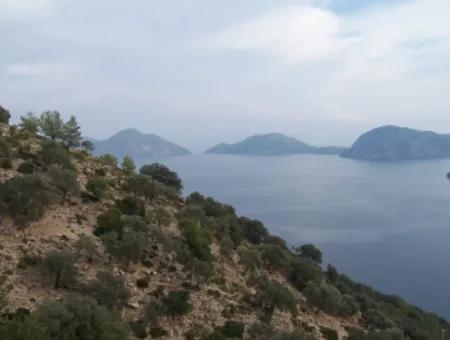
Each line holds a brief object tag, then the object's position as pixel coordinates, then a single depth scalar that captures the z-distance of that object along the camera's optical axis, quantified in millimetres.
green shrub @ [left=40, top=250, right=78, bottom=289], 22266
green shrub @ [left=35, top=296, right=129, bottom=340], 16703
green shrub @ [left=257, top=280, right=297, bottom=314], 29894
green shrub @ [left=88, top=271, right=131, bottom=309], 21891
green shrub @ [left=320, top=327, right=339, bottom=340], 30891
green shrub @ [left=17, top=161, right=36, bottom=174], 33312
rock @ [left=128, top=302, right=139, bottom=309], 23559
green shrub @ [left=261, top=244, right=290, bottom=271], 40469
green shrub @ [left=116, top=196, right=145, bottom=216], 33878
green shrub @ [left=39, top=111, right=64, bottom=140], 47906
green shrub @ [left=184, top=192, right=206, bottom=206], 48159
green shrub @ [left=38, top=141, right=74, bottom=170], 36625
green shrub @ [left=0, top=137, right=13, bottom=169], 32906
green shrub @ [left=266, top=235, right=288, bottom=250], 55031
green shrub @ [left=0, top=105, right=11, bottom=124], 52431
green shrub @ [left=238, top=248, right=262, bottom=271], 35938
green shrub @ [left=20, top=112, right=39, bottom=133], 49438
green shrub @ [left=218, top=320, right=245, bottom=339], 24219
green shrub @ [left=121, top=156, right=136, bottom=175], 50672
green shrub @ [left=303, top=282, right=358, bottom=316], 35969
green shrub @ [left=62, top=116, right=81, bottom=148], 48375
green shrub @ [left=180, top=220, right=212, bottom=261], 32062
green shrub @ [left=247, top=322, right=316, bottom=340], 21297
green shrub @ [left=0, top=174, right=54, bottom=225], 26469
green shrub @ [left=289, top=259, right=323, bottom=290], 39666
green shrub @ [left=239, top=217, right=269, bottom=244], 54156
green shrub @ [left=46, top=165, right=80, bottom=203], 31078
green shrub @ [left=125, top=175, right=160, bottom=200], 38844
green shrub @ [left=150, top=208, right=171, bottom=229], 34094
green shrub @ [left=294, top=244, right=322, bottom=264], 61938
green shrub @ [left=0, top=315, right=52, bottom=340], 14320
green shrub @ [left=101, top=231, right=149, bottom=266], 26516
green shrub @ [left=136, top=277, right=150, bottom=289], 25641
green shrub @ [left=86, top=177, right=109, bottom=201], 34062
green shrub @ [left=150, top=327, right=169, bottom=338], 22153
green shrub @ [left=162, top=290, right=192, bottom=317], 24156
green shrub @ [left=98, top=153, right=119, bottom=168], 48631
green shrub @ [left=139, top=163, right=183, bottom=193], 63625
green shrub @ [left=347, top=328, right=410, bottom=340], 31484
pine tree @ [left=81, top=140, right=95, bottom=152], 50538
